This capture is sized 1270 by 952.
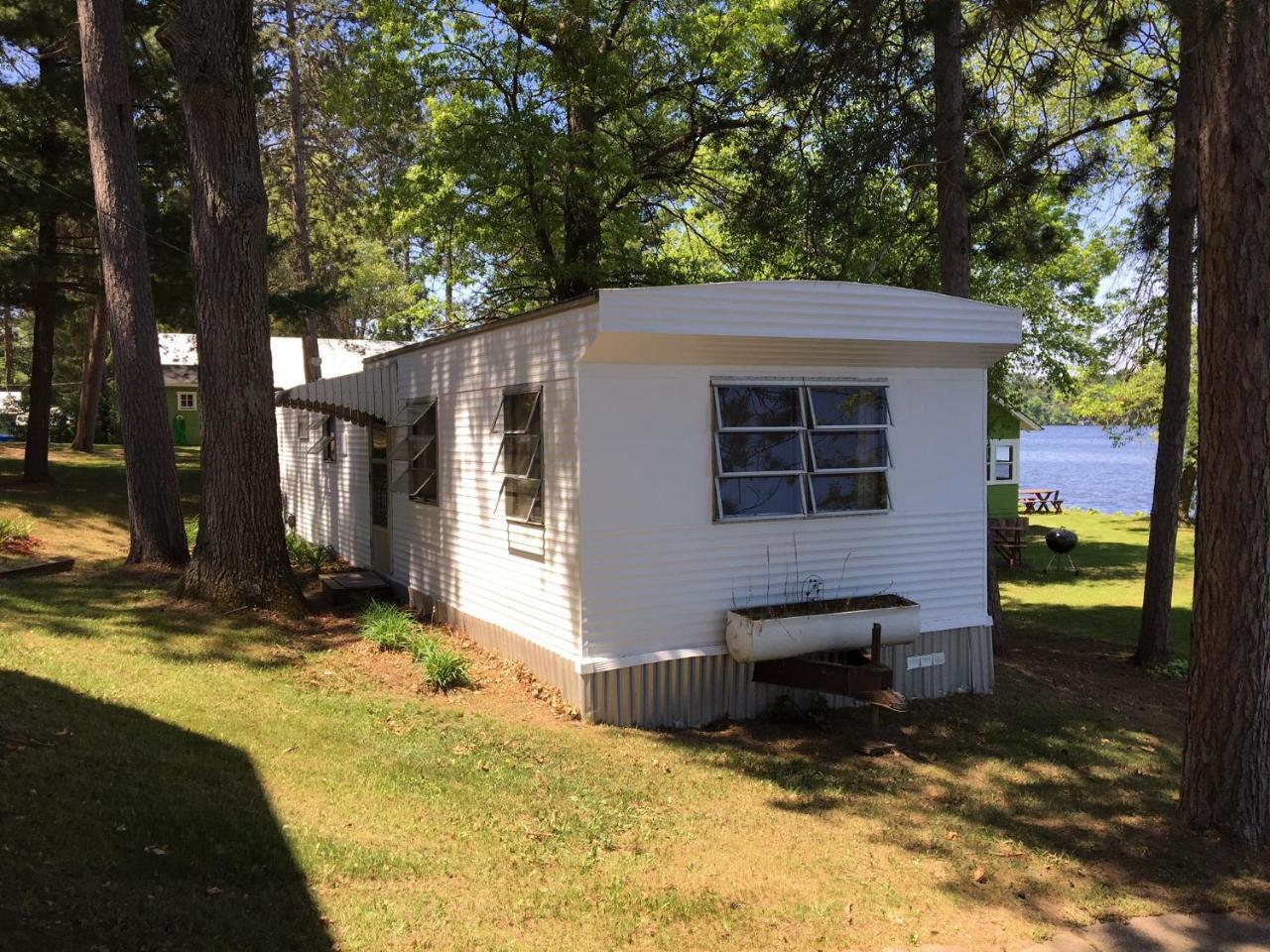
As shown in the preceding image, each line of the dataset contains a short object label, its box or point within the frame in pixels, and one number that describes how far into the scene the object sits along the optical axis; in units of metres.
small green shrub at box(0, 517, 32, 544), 11.69
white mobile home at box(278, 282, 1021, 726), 6.81
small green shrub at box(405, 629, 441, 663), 7.76
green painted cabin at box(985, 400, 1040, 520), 22.22
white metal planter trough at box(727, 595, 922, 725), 6.80
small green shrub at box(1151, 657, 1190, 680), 10.39
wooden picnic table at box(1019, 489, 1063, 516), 31.02
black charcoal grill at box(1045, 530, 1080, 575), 17.75
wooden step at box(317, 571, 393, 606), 10.24
